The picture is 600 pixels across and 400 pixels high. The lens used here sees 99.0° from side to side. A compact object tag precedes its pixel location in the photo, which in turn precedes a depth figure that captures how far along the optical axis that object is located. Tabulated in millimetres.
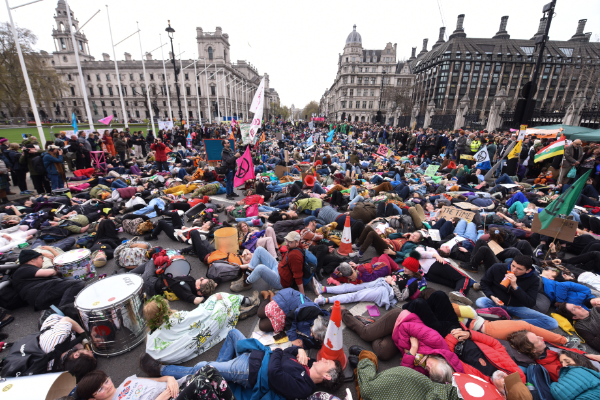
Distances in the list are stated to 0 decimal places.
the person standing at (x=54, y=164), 8765
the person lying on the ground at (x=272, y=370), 2502
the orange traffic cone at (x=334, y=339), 2833
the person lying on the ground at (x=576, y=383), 2402
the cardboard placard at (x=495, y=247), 5234
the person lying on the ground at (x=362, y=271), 4543
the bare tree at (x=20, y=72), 34219
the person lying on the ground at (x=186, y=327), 3006
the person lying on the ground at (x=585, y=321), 3490
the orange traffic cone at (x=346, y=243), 5637
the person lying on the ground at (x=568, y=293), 3939
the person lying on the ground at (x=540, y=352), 2828
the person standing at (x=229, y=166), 9258
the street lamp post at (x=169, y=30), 18625
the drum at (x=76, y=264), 4131
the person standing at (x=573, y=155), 8663
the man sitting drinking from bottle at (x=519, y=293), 3740
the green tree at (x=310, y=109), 148438
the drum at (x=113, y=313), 3002
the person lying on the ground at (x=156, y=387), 2213
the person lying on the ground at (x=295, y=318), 3336
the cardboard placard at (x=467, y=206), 7301
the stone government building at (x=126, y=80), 71500
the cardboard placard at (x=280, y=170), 11391
